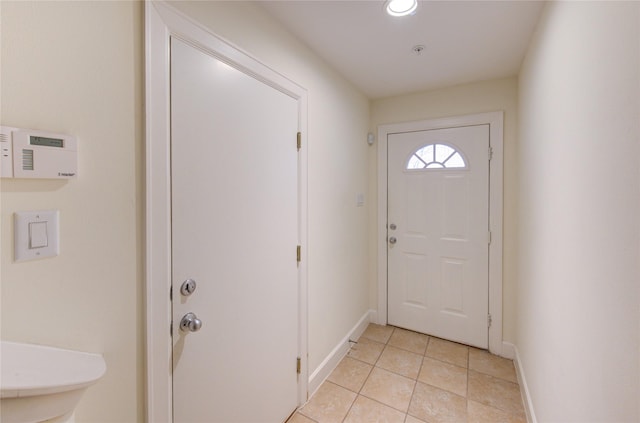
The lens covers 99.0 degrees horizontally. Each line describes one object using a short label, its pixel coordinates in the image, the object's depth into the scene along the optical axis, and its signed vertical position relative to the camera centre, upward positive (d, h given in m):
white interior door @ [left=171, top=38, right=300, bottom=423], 1.06 -0.15
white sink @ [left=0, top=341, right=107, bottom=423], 0.56 -0.40
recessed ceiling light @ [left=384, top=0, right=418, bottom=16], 1.40 +1.06
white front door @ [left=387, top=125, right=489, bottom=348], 2.38 -0.21
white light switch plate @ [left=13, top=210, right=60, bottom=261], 0.69 -0.07
